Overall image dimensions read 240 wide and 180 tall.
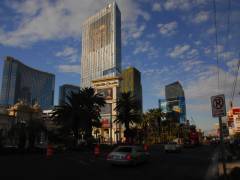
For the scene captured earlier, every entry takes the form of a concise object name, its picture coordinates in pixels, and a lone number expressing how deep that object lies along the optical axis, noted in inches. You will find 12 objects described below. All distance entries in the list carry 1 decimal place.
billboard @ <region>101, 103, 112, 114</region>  3700.9
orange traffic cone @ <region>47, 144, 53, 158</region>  751.3
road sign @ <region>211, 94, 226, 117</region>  237.3
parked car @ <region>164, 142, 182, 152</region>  1013.5
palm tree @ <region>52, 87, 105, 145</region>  1183.6
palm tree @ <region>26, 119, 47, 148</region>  946.3
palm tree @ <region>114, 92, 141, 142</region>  1386.7
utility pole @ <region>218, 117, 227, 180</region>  228.1
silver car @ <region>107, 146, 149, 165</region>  473.1
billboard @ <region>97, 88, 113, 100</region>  3776.1
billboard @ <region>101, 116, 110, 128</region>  3219.9
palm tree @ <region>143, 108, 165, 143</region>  2206.0
